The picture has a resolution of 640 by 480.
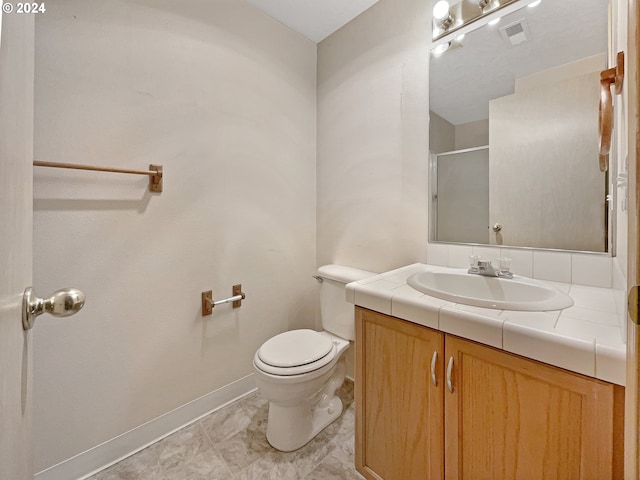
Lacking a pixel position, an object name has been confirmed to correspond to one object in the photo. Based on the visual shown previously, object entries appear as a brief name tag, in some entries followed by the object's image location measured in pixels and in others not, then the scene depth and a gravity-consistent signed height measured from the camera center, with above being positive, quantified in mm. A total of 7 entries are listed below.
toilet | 1213 -607
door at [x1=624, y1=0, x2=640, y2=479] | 317 -7
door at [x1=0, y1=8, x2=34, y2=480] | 330 +7
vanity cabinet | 601 -472
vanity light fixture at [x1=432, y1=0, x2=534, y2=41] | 1244 +1081
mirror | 1034 +474
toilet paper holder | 1491 -343
